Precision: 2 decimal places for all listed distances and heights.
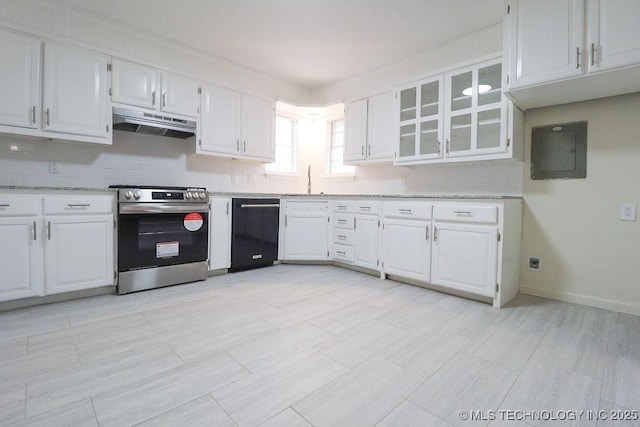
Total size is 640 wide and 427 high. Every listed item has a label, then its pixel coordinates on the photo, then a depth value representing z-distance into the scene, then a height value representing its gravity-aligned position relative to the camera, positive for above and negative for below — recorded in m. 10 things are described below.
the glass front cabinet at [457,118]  2.72 +0.90
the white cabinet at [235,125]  3.49 +0.99
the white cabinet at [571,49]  1.97 +1.13
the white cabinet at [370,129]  3.67 +1.00
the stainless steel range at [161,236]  2.68 -0.28
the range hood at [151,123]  2.87 +0.81
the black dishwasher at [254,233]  3.46 -0.29
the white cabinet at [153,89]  2.89 +1.17
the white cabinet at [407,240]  2.88 -0.29
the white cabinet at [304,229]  3.84 -0.26
